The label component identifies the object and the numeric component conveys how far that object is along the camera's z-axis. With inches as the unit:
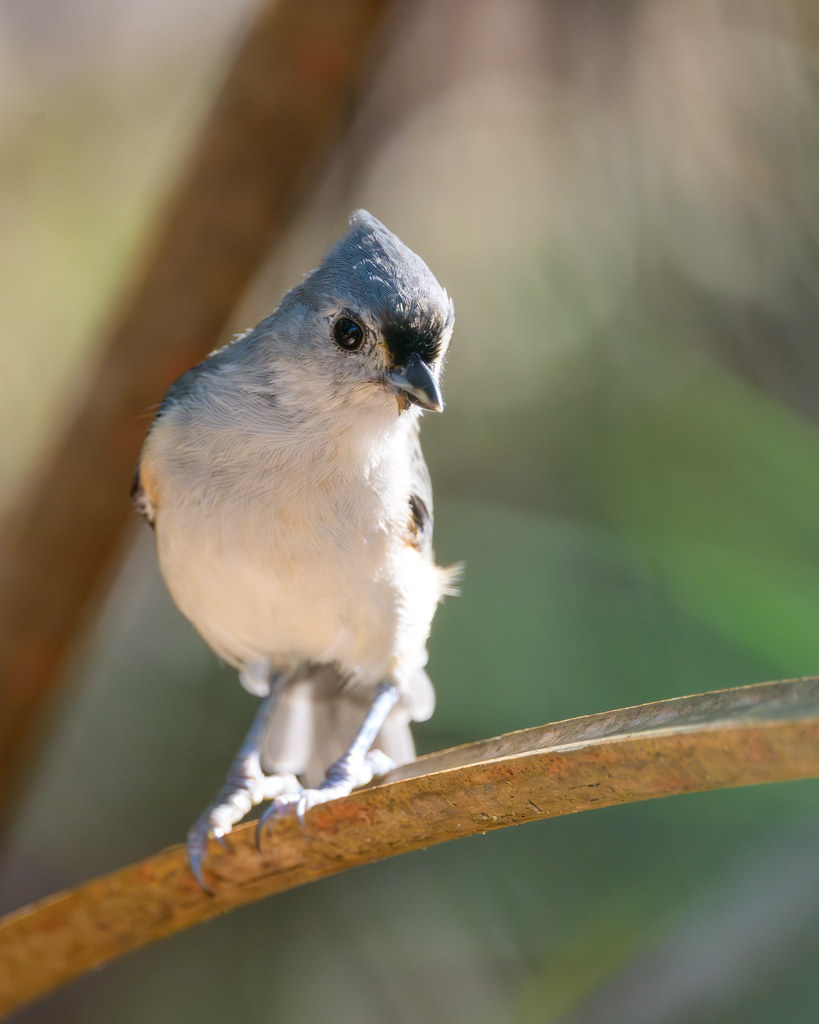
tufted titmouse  117.8
